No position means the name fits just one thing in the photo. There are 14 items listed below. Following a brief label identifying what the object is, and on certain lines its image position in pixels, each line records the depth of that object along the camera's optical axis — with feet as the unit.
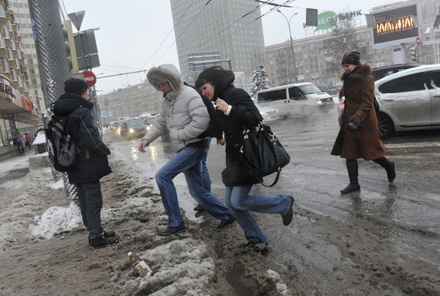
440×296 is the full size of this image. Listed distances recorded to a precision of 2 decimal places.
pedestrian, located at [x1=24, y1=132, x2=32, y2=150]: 111.93
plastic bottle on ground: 10.57
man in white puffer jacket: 13.25
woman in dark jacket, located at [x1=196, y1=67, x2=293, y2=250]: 10.68
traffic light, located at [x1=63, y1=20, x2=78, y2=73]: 41.93
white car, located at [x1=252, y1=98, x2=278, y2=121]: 70.90
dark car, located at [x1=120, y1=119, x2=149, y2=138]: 92.12
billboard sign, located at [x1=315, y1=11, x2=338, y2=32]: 268.66
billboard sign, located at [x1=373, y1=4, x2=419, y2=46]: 121.80
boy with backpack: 13.07
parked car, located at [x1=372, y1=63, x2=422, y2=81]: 50.65
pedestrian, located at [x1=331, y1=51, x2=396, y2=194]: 15.94
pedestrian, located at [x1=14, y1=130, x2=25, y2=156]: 80.64
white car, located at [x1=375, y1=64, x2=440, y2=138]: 27.61
